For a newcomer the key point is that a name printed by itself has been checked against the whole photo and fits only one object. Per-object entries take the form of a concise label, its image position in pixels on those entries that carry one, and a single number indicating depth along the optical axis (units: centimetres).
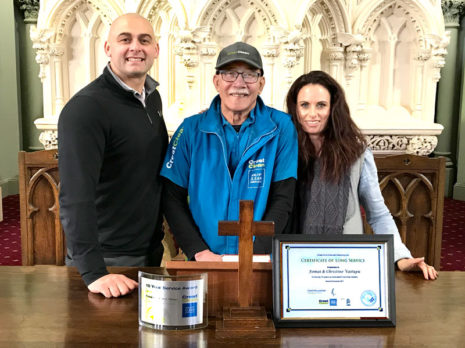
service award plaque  115
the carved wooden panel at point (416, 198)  293
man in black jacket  161
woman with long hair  182
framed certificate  120
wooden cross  117
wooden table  112
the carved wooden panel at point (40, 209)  288
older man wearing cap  177
